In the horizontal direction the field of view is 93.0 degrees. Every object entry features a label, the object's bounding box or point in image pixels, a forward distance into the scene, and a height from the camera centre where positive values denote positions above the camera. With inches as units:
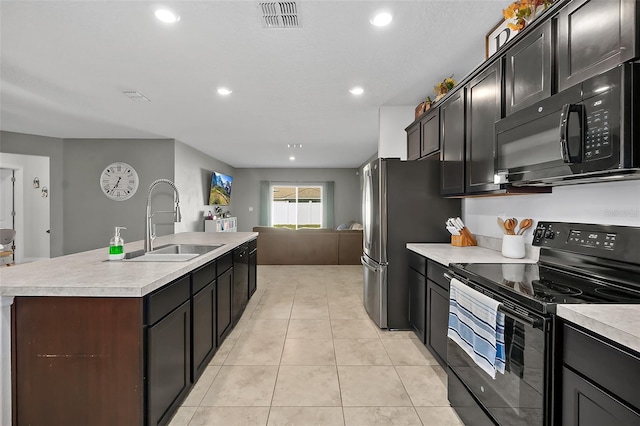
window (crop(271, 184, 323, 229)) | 393.4 +5.6
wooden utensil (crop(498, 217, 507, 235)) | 88.9 -3.9
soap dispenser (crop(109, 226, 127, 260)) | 78.7 -9.8
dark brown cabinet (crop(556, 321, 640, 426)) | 32.5 -20.2
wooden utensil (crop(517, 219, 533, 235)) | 83.0 -3.5
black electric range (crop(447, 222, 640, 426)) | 44.6 -13.7
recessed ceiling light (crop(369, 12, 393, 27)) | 79.9 +51.8
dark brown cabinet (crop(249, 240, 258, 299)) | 157.0 -29.4
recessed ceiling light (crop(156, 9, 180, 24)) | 78.6 +51.8
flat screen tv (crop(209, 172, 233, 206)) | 298.4 +22.6
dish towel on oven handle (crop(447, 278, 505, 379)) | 52.9 -22.2
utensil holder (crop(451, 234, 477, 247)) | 107.4 -10.5
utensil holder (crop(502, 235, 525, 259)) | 83.0 -9.7
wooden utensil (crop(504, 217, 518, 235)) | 86.4 -3.9
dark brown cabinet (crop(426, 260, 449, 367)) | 85.6 -29.4
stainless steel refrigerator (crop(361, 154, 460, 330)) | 119.5 -3.4
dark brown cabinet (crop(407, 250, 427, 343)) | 101.5 -29.1
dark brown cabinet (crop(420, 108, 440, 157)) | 115.9 +31.5
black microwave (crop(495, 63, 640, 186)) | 43.3 +13.2
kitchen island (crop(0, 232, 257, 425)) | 54.7 -25.4
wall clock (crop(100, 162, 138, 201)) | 225.9 +22.5
